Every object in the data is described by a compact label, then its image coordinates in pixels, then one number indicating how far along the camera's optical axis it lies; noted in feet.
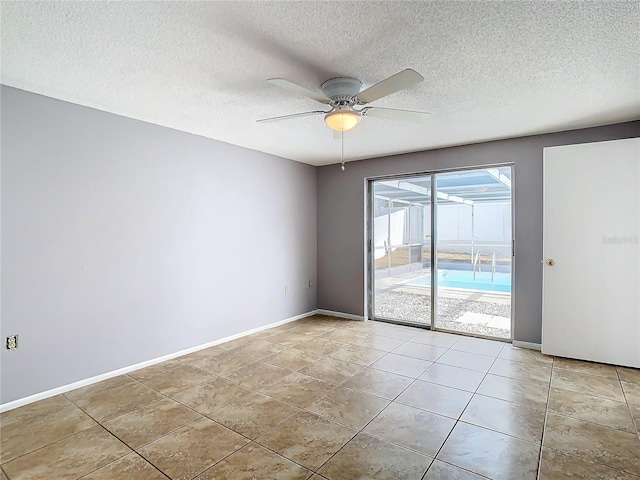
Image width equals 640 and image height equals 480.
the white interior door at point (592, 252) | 10.80
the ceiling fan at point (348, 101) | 7.44
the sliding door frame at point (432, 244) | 13.33
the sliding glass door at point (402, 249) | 15.74
